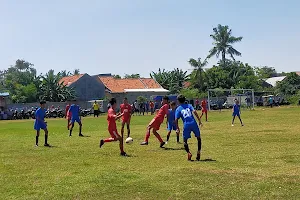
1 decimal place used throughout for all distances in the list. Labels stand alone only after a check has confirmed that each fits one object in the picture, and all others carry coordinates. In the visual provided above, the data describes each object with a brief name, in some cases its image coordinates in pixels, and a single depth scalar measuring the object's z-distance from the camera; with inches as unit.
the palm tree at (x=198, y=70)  3309.5
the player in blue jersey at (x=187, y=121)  498.9
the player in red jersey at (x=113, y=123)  566.6
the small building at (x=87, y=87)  3011.8
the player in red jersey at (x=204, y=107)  1375.2
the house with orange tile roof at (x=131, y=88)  3021.7
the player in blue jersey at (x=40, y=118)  707.4
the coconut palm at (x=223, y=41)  3501.5
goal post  2467.3
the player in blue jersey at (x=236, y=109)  1095.2
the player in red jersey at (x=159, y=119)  661.9
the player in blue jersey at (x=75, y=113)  911.0
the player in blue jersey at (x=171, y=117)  728.3
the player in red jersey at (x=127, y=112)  813.3
